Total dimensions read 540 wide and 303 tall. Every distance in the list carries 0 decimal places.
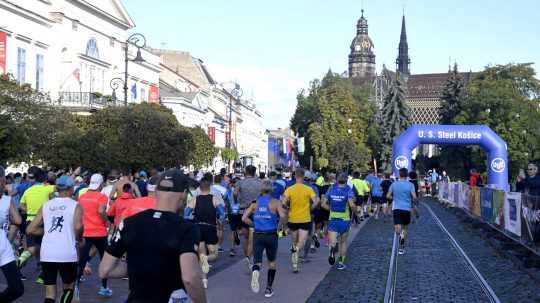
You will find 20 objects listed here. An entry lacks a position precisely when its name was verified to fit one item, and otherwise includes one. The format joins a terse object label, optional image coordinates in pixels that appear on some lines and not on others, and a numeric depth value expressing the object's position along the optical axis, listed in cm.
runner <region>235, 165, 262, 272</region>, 1536
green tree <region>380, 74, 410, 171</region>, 9356
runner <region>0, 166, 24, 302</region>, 639
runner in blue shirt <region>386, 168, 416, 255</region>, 1806
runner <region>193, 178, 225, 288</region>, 1259
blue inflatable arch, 4506
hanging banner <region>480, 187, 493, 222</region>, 2756
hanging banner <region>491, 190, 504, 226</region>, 2419
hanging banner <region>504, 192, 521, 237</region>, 2067
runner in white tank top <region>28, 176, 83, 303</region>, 884
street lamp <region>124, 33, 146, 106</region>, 3367
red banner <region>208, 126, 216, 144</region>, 8966
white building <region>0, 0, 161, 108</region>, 4691
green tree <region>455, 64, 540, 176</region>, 7819
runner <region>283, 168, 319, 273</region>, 1444
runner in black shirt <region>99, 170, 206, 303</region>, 470
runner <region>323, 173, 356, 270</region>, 1555
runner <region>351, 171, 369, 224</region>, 2892
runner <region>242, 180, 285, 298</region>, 1227
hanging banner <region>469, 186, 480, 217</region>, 3189
